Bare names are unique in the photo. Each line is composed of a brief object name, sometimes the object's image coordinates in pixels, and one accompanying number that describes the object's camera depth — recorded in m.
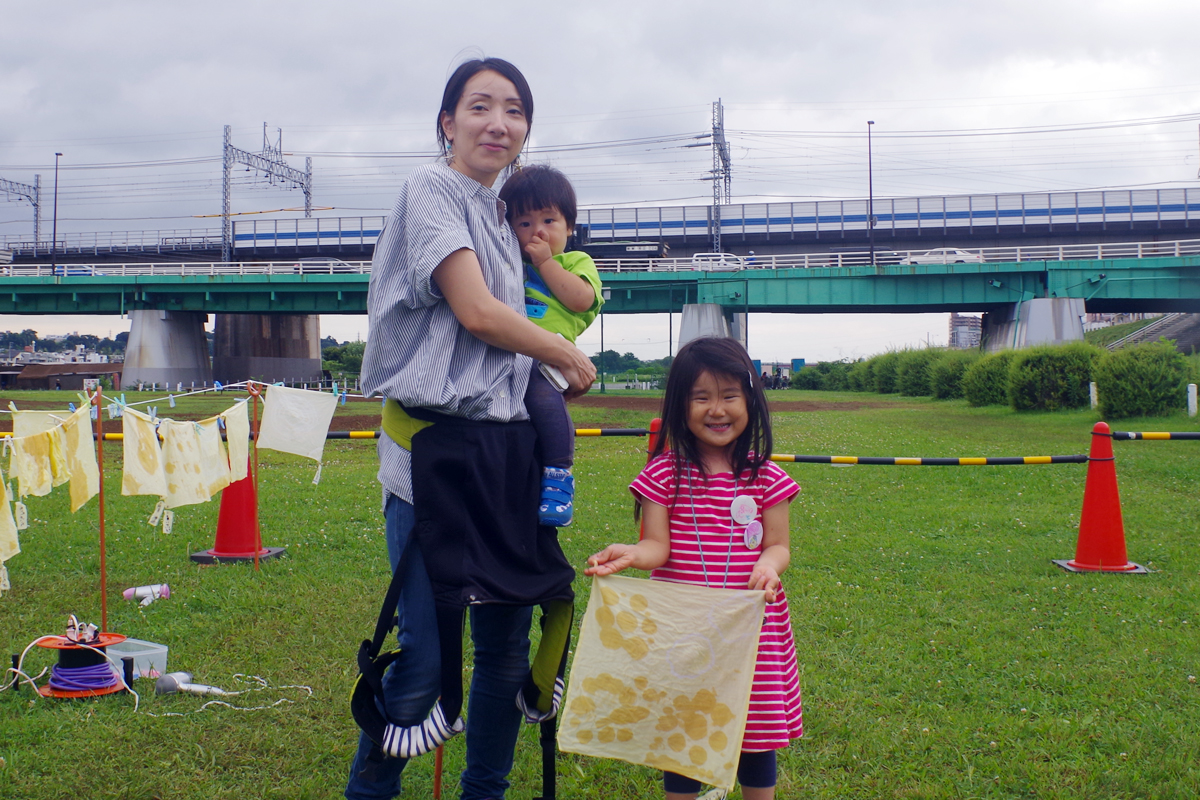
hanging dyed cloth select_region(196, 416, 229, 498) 5.49
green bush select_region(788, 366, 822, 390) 62.85
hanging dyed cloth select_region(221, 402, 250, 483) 5.89
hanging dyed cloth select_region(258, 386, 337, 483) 6.29
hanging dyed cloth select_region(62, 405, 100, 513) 4.75
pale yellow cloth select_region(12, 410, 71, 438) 4.98
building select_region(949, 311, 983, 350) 97.53
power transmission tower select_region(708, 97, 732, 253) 51.91
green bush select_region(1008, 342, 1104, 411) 25.52
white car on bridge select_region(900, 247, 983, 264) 39.75
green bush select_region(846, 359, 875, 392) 54.75
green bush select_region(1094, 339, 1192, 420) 21.22
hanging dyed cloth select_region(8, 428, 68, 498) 4.63
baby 2.36
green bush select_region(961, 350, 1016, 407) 30.08
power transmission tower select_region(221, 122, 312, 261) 50.91
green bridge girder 37.47
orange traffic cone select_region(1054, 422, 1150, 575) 6.30
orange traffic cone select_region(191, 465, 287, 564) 6.61
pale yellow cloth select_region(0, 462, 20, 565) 3.88
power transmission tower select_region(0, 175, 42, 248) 63.38
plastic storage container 4.04
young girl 2.31
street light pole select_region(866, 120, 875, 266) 42.26
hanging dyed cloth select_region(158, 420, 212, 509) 5.27
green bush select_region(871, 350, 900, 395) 50.06
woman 2.05
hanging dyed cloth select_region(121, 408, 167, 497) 5.02
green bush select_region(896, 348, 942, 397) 44.25
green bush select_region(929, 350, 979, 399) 37.84
